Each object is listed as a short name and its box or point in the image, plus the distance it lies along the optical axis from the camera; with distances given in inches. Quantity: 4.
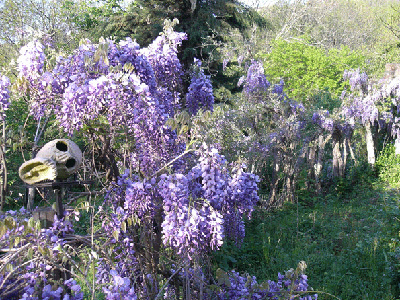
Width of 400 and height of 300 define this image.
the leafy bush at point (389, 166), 317.4
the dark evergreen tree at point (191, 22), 351.3
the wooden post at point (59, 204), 80.3
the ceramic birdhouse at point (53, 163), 73.6
